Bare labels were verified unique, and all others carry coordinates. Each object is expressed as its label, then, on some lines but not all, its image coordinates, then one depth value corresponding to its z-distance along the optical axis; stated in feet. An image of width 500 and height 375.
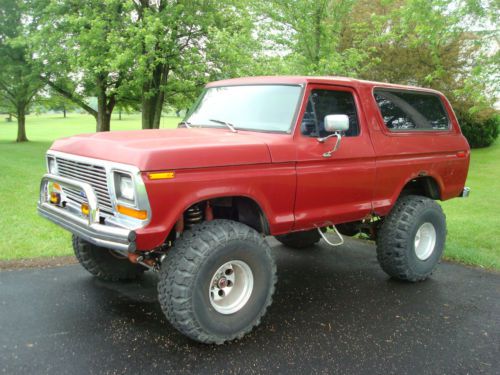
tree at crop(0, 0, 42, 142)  73.37
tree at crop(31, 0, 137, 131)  49.85
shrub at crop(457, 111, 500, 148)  70.13
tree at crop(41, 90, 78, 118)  98.62
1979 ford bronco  10.69
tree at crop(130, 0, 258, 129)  47.34
